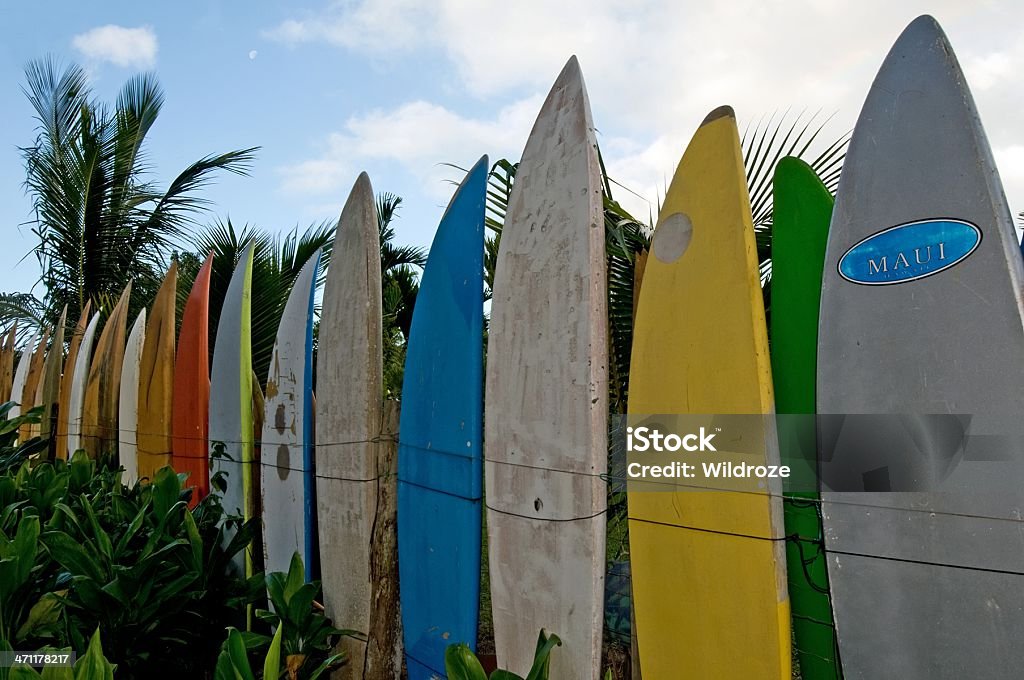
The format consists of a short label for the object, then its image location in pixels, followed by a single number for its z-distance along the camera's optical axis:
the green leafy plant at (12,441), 4.82
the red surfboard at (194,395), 3.87
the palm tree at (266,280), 5.49
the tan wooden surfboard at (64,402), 6.29
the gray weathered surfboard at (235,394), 3.48
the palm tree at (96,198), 7.91
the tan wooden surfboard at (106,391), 5.23
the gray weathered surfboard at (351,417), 2.69
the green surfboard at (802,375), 1.75
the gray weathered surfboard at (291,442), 3.03
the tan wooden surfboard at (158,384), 4.19
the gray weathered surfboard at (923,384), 1.43
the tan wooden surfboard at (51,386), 6.63
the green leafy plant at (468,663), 1.92
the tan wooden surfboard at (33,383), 7.11
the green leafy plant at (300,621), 2.66
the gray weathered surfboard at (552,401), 1.97
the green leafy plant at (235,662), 1.97
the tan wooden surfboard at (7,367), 8.27
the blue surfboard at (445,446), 2.31
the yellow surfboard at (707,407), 1.69
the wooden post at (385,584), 2.63
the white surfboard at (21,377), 7.41
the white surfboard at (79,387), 5.68
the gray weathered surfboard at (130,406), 4.66
